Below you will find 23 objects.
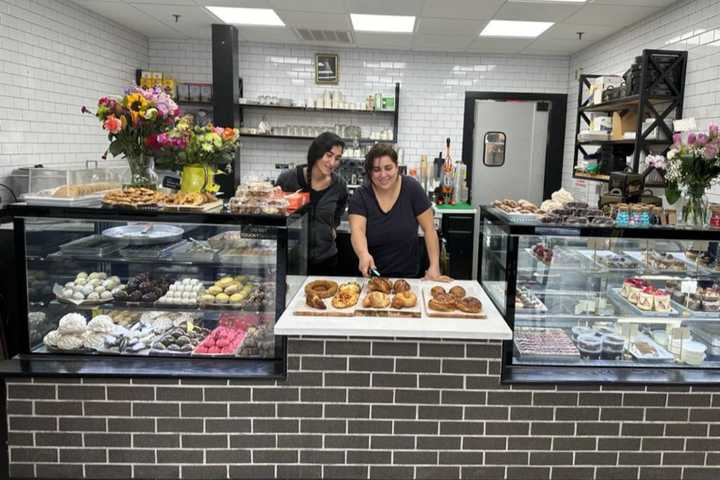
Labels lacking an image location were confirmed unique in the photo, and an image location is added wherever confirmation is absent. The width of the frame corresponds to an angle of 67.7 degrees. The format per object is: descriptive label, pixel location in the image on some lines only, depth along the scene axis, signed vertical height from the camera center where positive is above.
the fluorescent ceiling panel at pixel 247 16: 5.82 +1.64
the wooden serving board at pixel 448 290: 2.54 -0.68
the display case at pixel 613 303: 2.60 -0.67
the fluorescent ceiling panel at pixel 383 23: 5.93 +1.64
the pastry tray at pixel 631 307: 2.79 -0.70
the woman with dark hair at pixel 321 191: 3.53 -0.18
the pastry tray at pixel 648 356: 2.71 -0.90
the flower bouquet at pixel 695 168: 2.82 +0.04
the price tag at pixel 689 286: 2.80 -0.57
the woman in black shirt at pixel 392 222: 3.20 -0.34
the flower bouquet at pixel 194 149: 2.69 +0.06
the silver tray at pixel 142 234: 2.72 -0.38
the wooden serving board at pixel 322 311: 2.52 -0.69
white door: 7.90 +0.30
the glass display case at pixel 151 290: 2.50 -0.66
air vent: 6.63 +1.63
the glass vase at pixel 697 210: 2.90 -0.19
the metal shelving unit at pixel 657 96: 4.80 +0.71
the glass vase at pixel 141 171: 2.79 -0.06
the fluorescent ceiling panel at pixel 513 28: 5.97 +1.63
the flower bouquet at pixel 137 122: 2.61 +0.18
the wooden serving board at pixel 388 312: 2.54 -0.69
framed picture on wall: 7.62 +1.35
